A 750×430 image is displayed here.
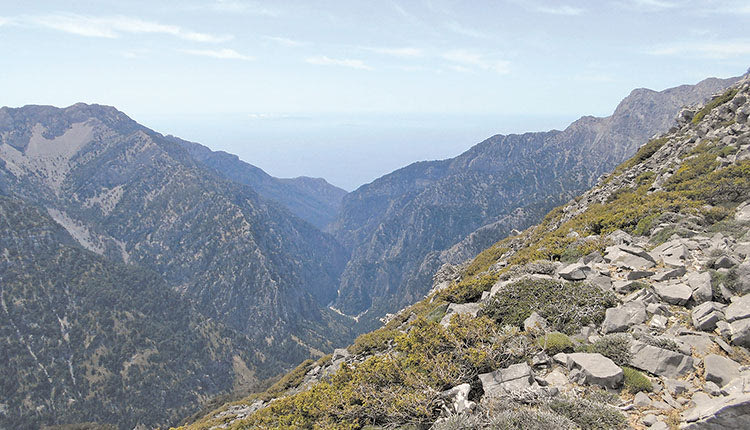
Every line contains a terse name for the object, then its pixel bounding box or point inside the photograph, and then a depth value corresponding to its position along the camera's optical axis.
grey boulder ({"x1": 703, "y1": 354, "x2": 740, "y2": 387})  8.20
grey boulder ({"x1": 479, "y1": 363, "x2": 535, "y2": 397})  9.61
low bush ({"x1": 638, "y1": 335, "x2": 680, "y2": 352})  9.44
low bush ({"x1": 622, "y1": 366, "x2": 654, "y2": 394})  8.66
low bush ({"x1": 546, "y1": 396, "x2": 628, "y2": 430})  7.71
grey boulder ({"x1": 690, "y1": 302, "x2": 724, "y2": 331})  10.07
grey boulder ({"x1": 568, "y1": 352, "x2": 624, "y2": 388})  9.02
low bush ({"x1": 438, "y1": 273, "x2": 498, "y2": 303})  20.28
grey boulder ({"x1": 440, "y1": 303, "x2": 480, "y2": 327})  16.70
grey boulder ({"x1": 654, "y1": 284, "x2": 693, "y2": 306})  11.70
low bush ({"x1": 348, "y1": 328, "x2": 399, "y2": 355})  23.15
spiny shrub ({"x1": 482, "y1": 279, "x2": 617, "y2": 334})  12.63
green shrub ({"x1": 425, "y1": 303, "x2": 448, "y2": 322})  19.37
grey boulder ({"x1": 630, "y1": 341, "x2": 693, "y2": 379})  8.85
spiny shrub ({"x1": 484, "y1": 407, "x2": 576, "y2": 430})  7.70
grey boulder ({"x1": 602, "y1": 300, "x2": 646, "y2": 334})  11.36
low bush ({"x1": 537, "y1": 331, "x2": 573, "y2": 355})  10.92
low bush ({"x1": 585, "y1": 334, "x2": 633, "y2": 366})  9.72
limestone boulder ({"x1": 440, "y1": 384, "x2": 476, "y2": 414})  9.29
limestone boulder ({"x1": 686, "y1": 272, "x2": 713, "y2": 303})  11.33
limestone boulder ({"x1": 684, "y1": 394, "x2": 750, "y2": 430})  6.50
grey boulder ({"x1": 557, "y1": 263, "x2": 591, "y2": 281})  15.42
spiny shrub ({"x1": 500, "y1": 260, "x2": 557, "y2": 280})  17.98
